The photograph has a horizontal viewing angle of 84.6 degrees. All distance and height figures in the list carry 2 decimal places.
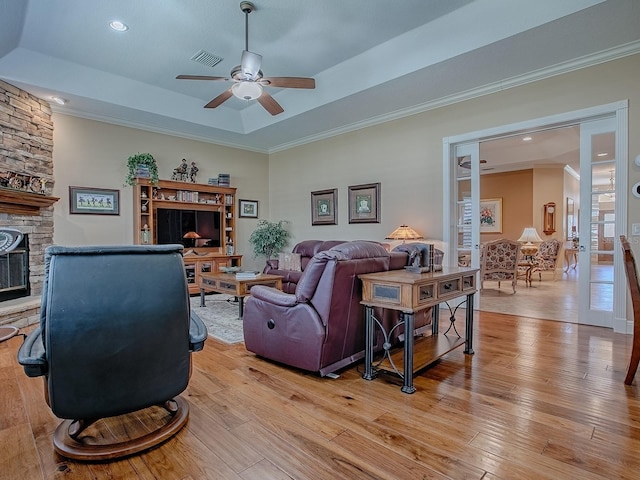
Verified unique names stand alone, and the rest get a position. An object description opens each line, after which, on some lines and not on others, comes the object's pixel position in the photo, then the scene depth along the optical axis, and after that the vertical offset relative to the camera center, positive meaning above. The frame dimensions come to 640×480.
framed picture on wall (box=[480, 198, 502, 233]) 9.90 +0.53
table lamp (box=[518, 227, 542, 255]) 8.12 -0.15
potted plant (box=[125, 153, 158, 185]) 5.73 +1.15
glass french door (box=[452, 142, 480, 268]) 4.91 +0.43
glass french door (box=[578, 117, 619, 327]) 3.95 +0.06
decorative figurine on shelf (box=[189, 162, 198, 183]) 6.62 +1.17
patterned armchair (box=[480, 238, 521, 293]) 6.46 -0.51
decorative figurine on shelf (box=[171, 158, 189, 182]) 6.39 +1.15
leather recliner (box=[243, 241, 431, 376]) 2.51 -0.59
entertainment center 5.91 +0.26
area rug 3.72 -1.05
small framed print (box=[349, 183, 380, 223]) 5.93 +0.54
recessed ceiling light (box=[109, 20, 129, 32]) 3.76 +2.28
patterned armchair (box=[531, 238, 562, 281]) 8.27 -0.54
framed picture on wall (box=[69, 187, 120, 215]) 5.32 +0.55
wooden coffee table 4.36 -0.63
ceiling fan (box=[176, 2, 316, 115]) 3.48 +1.63
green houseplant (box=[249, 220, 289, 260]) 7.24 -0.09
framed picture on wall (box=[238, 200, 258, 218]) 7.38 +0.57
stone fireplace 4.17 +0.85
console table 2.32 -0.47
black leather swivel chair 1.56 -0.50
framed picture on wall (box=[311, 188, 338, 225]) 6.58 +0.53
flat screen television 6.15 +0.17
